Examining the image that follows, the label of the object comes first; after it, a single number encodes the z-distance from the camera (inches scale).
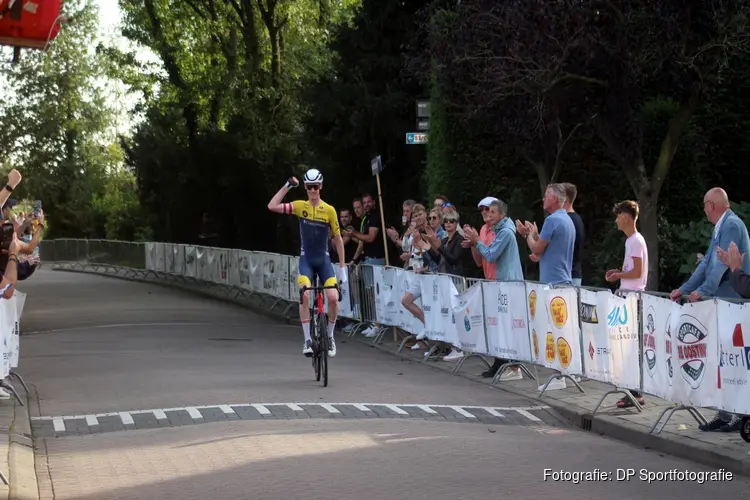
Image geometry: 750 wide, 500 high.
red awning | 354.9
